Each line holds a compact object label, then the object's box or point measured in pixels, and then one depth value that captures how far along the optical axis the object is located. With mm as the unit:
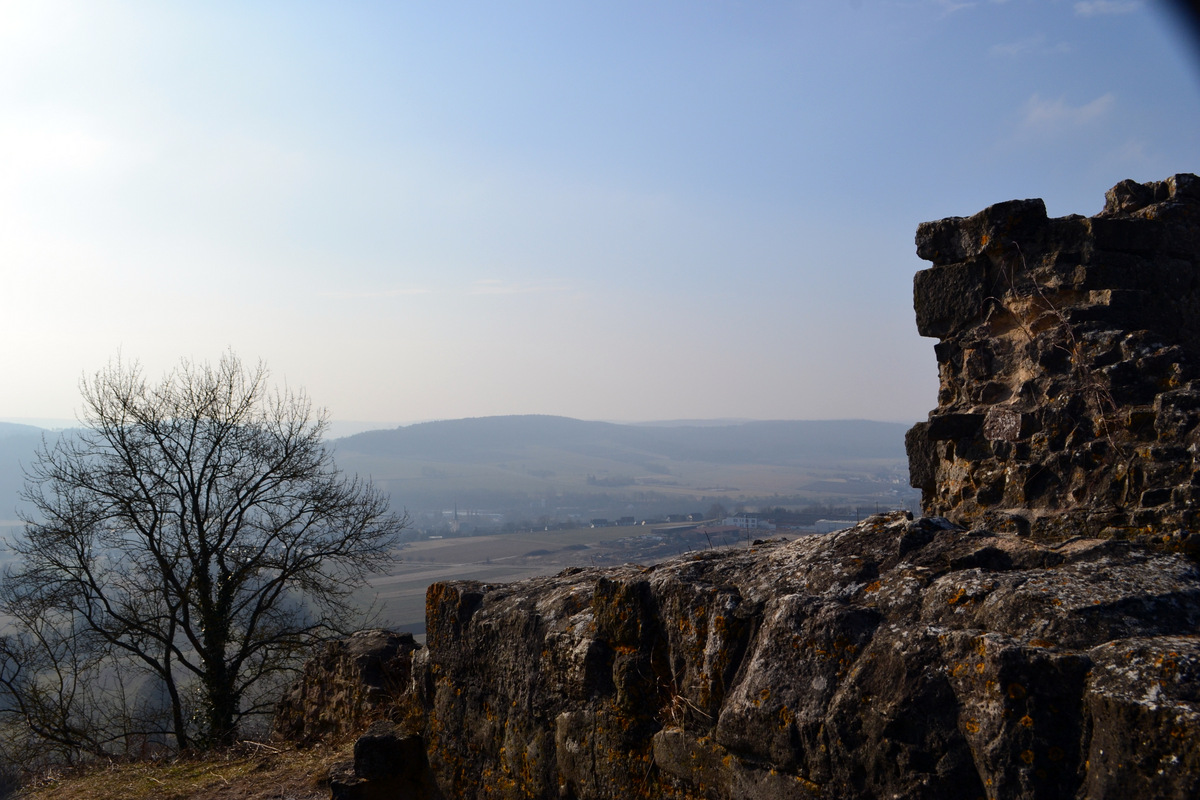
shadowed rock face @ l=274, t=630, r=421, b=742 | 6555
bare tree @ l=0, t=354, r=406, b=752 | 14711
